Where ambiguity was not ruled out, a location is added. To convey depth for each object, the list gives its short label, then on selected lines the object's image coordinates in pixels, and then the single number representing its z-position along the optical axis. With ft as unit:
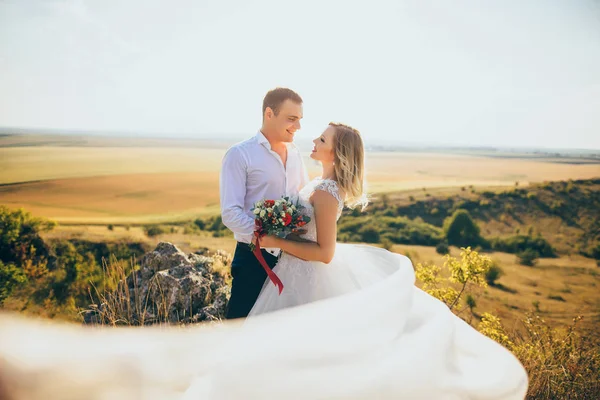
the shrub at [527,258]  104.84
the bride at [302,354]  5.87
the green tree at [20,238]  82.43
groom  11.69
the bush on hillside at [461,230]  114.62
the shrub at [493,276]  83.92
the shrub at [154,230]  106.63
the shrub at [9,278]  64.34
